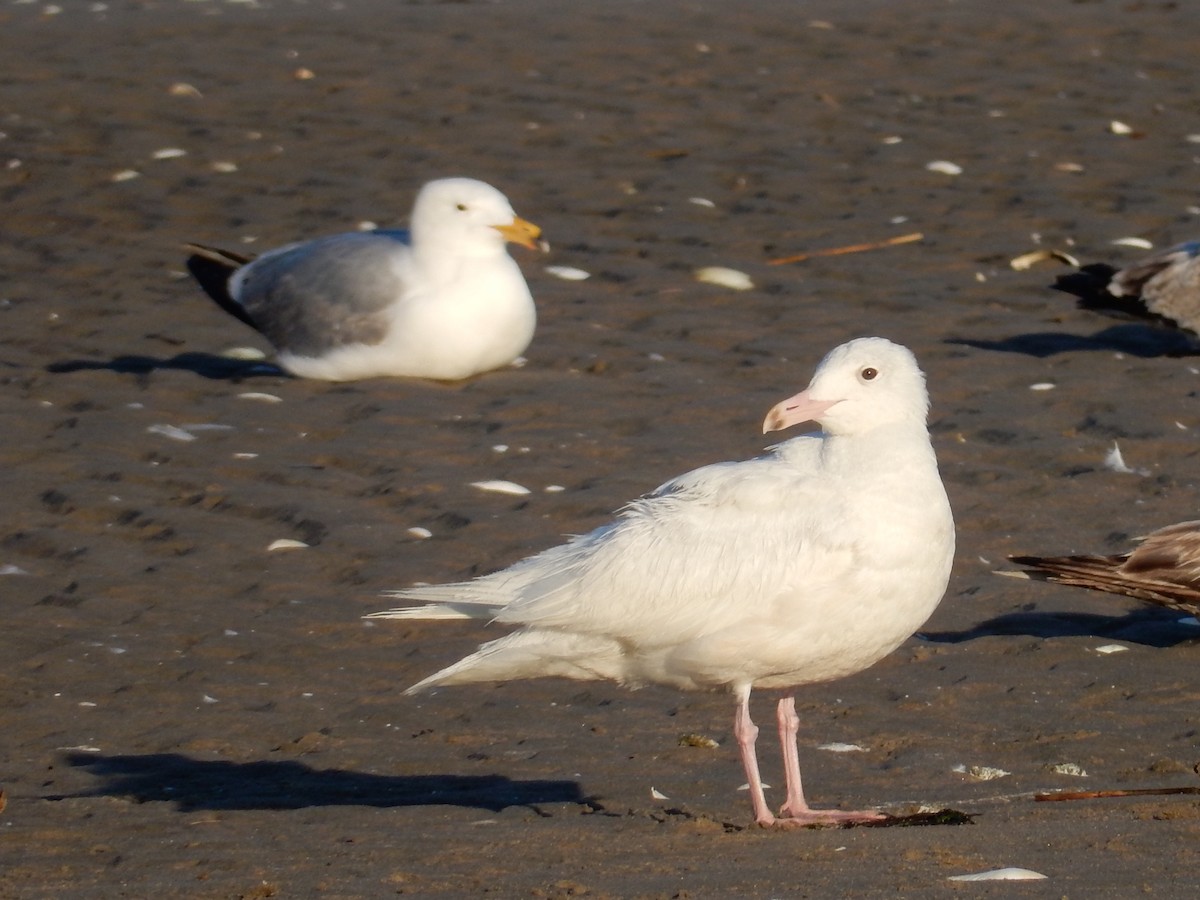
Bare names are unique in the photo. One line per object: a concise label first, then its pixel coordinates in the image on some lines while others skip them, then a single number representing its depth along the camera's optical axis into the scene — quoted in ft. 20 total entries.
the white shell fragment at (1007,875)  27.02
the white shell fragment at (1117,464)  54.80
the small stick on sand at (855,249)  77.00
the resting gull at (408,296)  63.41
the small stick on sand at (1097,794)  33.22
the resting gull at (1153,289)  66.90
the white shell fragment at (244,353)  67.67
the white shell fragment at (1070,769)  35.73
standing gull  32.63
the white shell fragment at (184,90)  100.14
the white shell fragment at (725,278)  73.92
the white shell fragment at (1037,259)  76.54
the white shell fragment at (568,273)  75.72
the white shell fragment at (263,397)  61.31
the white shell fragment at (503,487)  53.11
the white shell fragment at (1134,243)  78.59
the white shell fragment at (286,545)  48.93
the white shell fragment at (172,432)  56.59
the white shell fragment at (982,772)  35.65
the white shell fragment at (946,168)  88.94
